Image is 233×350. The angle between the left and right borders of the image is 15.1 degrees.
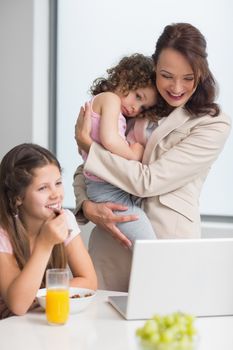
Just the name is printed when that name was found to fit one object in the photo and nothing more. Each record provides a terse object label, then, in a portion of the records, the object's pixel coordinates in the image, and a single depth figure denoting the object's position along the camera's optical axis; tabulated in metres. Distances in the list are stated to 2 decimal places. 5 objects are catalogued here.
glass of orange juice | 2.03
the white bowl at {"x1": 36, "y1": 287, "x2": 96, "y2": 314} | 2.11
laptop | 2.00
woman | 2.52
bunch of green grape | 1.57
